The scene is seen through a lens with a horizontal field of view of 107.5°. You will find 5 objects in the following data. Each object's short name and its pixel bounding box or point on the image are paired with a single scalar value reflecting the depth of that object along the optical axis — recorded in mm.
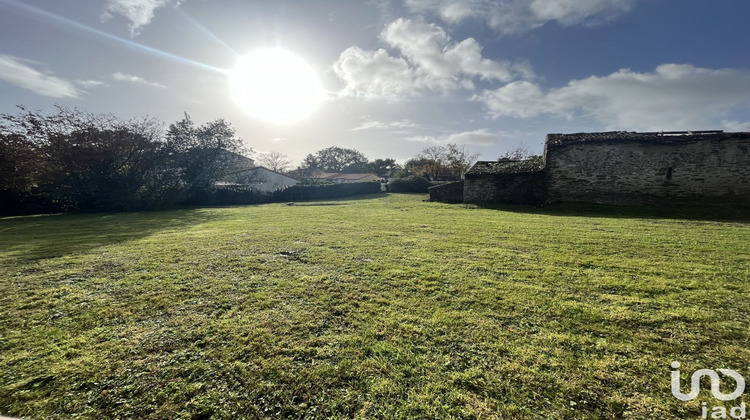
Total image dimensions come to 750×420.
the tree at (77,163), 16656
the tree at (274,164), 57344
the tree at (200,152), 23562
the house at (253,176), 29038
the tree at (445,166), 45094
